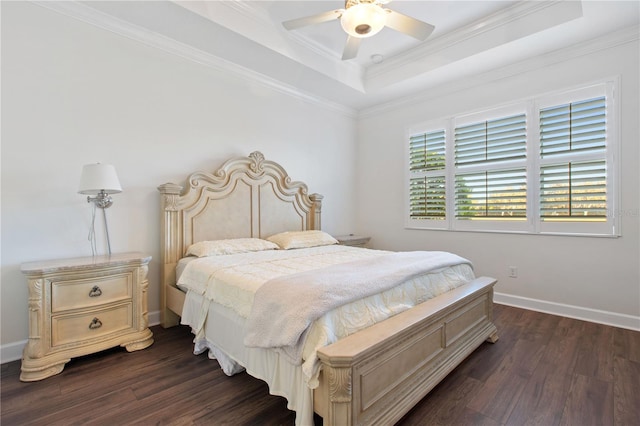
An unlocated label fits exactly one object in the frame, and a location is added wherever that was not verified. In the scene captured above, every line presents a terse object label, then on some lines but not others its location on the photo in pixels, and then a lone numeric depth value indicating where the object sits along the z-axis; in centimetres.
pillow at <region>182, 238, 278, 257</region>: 284
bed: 139
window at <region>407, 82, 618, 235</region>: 302
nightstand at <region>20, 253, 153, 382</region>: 204
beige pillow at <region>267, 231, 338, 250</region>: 343
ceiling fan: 207
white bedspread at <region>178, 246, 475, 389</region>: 147
